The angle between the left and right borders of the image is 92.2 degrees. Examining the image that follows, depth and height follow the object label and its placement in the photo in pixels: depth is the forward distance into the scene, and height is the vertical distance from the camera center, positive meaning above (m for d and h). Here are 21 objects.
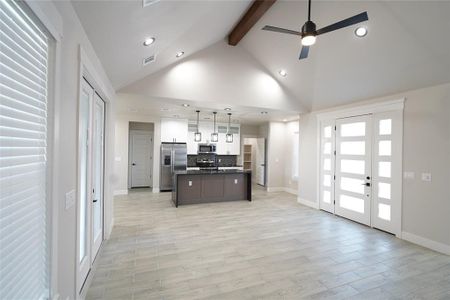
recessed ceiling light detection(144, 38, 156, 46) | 2.66 +1.34
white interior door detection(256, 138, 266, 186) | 8.70 -0.45
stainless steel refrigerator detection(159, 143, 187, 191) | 7.45 -0.42
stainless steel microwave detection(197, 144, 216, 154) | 8.16 +0.05
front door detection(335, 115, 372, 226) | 4.59 -0.39
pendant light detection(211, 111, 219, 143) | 6.36 +0.36
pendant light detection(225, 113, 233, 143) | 6.91 +0.37
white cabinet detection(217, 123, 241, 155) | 8.37 +0.26
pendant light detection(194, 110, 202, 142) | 6.27 +0.38
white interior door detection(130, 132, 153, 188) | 8.12 -0.37
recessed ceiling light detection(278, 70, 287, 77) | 5.03 +1.82
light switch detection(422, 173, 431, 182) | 3.60 -0.42
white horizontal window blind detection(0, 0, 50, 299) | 0.95 -0.04
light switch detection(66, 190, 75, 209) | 1.64 -0.40
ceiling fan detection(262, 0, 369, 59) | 2.32 +1.38
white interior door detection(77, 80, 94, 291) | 2.37 -0.40
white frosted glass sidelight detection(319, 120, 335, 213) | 5.43 -0.38
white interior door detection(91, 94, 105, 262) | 2.94 -0.35
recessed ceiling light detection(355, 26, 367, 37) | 3.28 +1.85
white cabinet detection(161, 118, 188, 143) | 7.45 +0.65
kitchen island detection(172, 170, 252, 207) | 5.91 -1.07
